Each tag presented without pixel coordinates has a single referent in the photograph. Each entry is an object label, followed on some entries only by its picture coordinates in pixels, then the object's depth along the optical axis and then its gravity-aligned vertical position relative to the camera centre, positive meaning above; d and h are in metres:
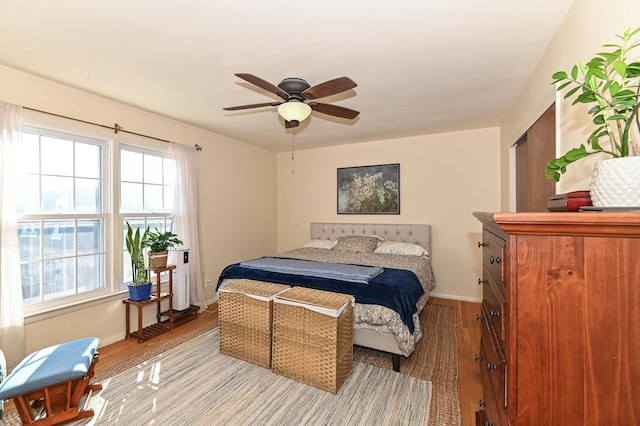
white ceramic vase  0.67 +0.07
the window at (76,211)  2.44 +0.03
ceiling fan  1.88 +0.90
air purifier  3.35 -0.79
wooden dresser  0.63 -0.27
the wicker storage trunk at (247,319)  2.40 -0.97
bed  2.32 -0.64
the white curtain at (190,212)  3.53 +0.02
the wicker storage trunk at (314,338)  2.08 -1.00
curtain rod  2.45 +0.92
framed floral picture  4.52 +0.40
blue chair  1.66 -1.05
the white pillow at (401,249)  3.87 -0.53
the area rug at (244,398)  1.82 -1.37
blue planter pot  2.90 -0.84
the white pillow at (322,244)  4.49 -0.53
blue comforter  2.32 -0.70
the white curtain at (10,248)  2.17 -0.27
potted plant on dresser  0.68 +0.18
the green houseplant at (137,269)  2.92 -0.60
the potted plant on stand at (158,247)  3.04 -0.37
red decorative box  0.82 +0.03
